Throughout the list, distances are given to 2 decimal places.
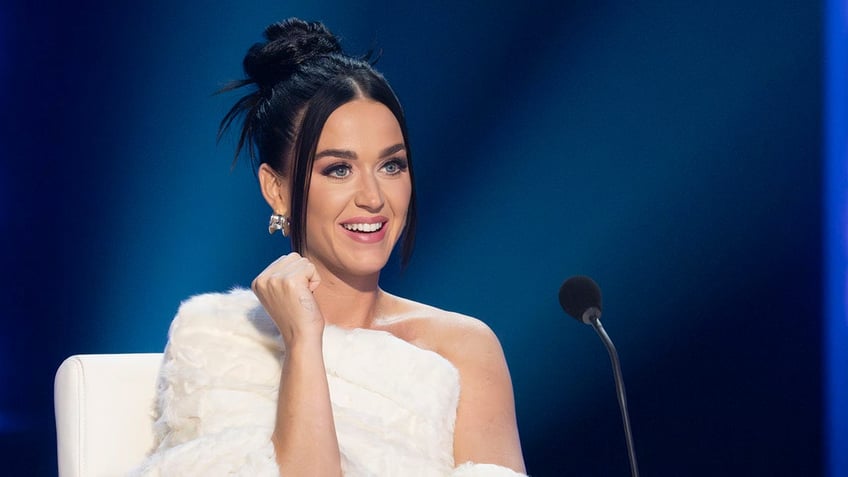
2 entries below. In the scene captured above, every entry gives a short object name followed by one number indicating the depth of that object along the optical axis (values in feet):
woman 18.91
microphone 18.71
